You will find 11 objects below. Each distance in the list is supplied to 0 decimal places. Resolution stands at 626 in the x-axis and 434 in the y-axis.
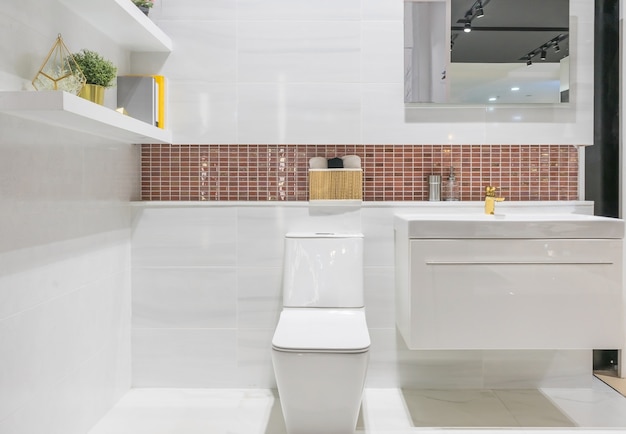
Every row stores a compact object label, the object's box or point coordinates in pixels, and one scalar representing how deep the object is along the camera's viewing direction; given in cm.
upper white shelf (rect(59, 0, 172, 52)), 188
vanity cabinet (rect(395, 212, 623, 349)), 203
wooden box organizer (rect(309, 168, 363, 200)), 243
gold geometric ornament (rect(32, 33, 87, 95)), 158
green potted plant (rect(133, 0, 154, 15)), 224
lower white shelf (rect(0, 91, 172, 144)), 142
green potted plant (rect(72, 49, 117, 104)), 172
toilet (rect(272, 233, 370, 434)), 173
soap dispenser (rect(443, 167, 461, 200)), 249
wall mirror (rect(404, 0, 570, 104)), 244
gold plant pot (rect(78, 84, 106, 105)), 171
